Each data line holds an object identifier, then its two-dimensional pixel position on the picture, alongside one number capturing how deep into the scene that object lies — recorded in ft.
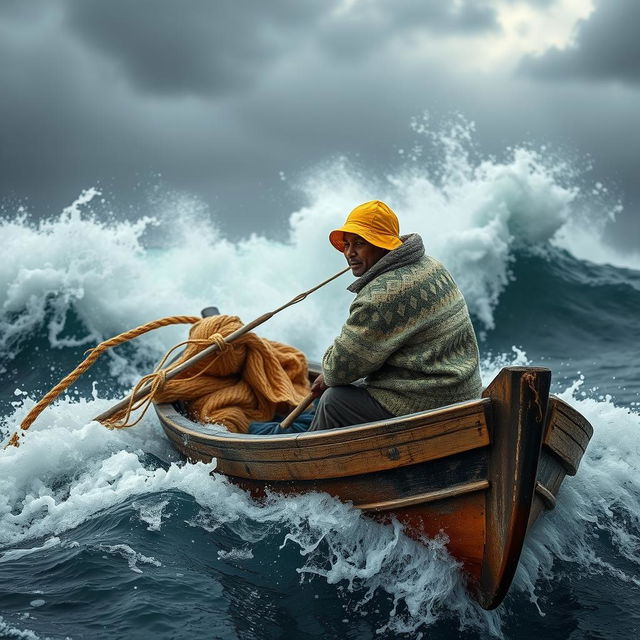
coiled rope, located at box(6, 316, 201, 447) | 17.94
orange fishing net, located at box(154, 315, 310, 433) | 17.87
